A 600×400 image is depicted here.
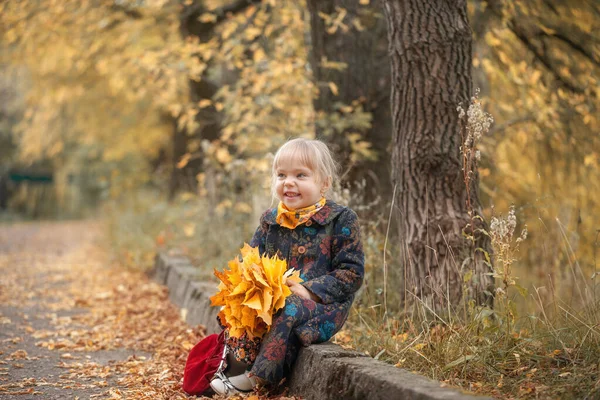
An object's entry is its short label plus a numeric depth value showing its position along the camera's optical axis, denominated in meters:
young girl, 3.20
